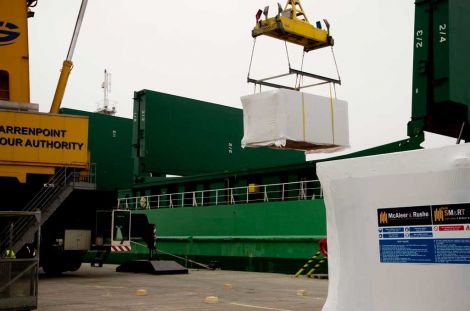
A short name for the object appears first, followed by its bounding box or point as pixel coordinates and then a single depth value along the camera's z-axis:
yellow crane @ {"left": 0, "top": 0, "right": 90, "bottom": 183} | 15.52
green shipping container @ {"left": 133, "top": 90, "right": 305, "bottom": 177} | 28.75
